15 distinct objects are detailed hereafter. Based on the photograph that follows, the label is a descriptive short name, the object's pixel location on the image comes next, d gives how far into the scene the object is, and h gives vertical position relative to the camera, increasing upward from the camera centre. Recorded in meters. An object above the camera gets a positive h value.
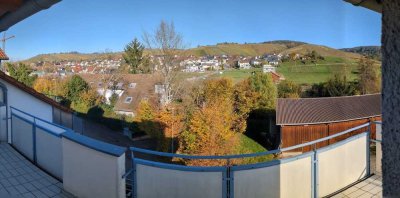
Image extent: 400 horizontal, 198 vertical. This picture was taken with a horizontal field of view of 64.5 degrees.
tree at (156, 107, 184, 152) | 18.03 -2.53
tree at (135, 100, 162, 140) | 19.22 -2.31
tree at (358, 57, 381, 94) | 28.05 +0.50
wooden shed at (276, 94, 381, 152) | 19.81 -2.10
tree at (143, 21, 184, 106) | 23.70 +1.76
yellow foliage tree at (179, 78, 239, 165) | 16.18 -2.61
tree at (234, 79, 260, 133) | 24.30 -1.29
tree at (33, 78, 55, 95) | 31.98 -0.06
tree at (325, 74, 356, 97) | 30.94 -0.37
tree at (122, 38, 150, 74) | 45.77 +4.25
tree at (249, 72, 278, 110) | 25.69 -0.45
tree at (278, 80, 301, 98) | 31.35 -0.65
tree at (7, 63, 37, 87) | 31.11 +1.25
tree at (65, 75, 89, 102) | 29.62 -0.44
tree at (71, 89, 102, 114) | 27.30 -1.52
